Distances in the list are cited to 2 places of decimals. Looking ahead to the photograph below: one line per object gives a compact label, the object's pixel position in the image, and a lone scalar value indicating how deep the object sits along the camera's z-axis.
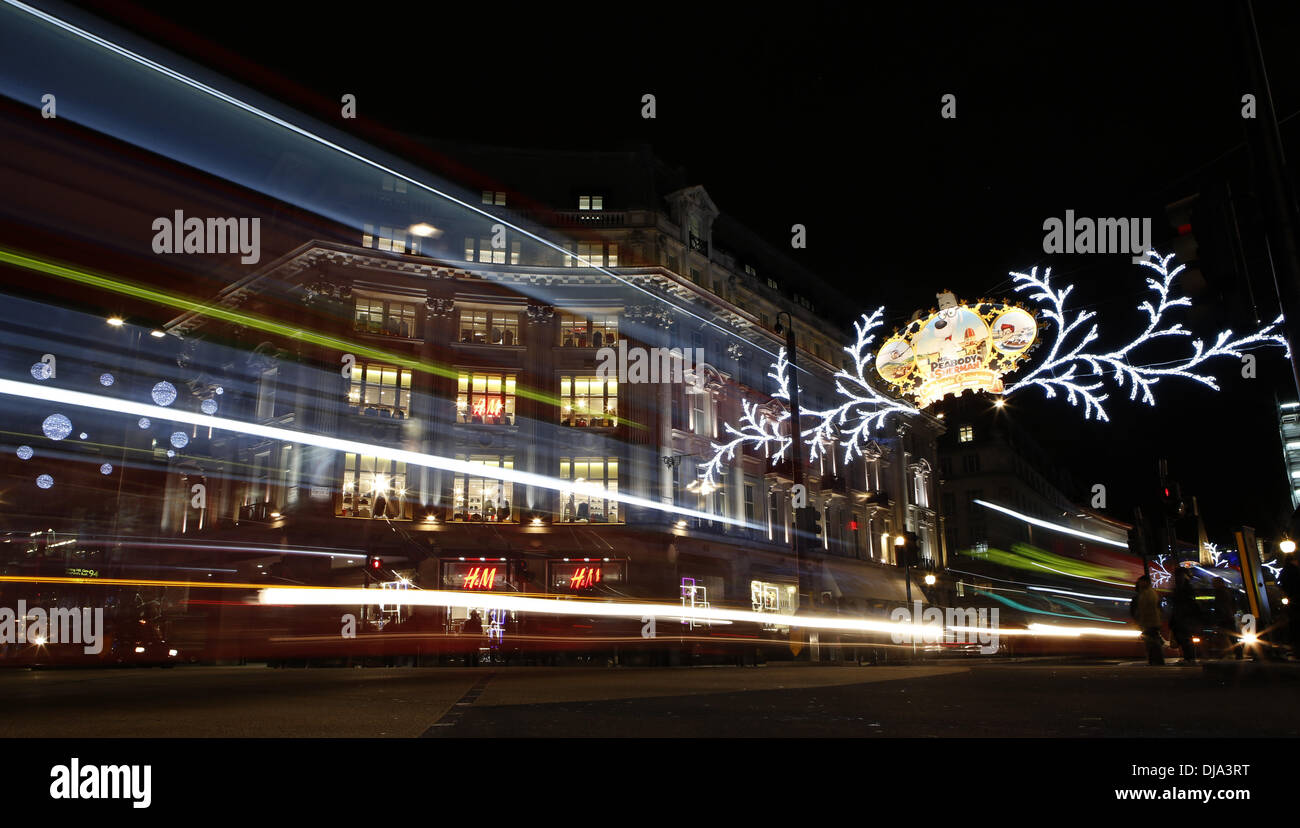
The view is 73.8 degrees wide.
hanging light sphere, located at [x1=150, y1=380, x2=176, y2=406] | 42.30
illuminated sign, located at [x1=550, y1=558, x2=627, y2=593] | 35.19
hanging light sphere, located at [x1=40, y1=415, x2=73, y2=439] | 39.50
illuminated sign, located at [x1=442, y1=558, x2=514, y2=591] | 34.03
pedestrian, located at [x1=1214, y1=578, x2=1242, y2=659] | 17.34
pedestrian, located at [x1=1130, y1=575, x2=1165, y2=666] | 14.01
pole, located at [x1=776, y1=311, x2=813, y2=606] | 18.86
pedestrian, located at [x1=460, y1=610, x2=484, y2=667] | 33.56
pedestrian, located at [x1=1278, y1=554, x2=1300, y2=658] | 11.22
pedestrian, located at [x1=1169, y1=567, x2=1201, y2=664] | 14.26
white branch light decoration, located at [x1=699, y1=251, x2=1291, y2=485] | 9.54
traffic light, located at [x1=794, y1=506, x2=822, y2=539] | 19.31
